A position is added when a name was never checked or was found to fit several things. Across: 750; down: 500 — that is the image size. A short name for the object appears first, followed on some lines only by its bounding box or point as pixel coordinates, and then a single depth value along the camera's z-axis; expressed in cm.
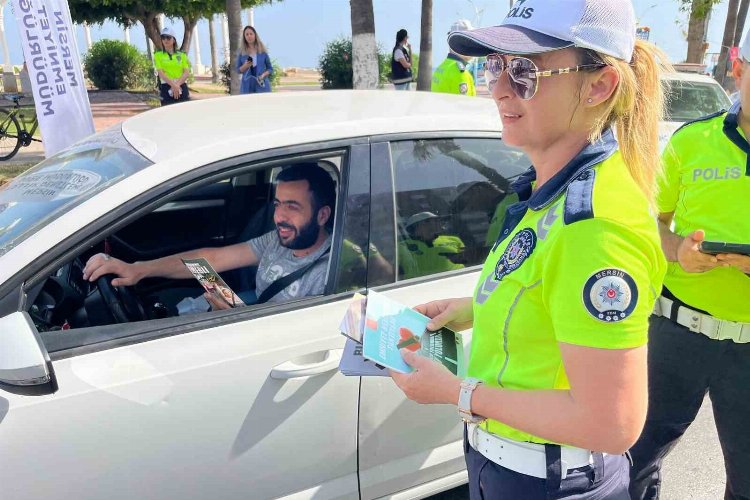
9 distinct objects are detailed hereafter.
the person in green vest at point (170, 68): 1059
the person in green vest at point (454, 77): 688
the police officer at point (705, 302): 175
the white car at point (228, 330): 156
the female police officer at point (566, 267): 97
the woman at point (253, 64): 1018
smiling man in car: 212
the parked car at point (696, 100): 719
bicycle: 887
